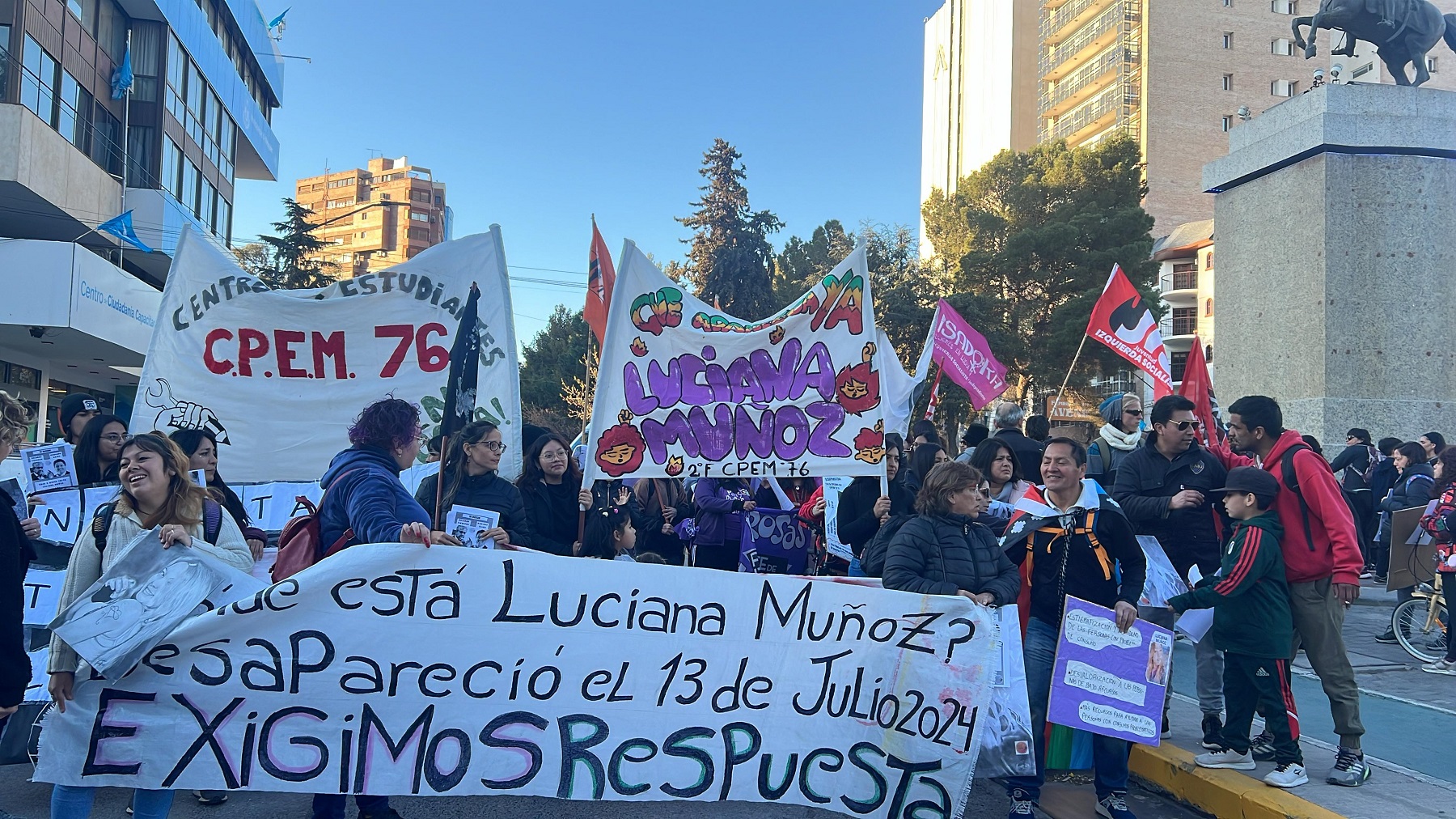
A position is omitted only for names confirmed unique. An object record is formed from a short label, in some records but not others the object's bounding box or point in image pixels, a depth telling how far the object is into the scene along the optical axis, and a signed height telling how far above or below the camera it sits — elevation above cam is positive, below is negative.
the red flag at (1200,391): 7.16 +0.66
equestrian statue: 13.90 +6.37
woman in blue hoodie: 3.92 -0.16
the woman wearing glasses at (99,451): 6.29 -0.06
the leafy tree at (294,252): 38.91 +7.62
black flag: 4.54 +0.38
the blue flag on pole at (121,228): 24.81 +5.26
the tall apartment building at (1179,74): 50.06 +20.68
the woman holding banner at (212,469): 5.20 -0.13
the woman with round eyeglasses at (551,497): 5.98 -0.23
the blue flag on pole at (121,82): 30.97 +11.04
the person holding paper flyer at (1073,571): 4.52 -0.43
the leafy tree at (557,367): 48.47 +4.67
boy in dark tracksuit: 4.70 -0.62
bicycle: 7.82 -1.05
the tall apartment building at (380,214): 126.69 +30.35
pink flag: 11.82 +1.37
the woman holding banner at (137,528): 3.47 -0.30
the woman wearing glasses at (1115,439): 6.82 +0.27
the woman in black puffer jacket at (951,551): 4.45 -0.35
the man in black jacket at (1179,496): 5.46 -0.09
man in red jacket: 4.74 -0.46
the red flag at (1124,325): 10.23 +1.57
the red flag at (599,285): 9.01 +1.61
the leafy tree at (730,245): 39.44 +8.90
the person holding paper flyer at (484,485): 5.22 -0.16
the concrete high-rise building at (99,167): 23.45 +8.40
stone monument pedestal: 12.66 +2.80
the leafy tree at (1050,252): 32.94 +7.49
